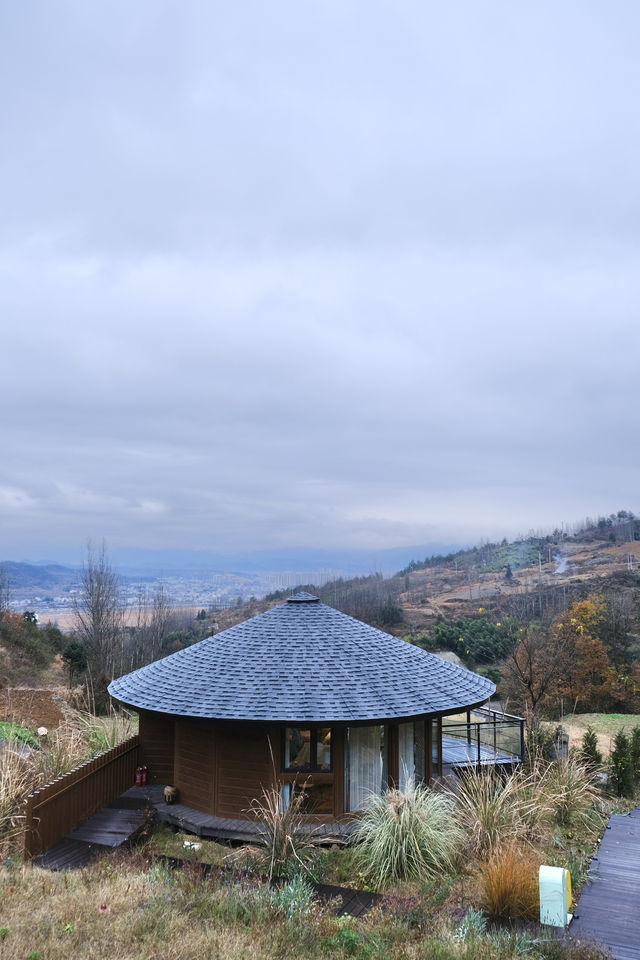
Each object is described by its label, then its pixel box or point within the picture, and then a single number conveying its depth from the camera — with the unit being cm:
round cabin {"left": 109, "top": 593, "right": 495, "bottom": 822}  1061
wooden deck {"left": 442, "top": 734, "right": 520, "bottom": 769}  1337
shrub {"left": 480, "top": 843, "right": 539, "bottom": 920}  757
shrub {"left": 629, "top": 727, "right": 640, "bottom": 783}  1341
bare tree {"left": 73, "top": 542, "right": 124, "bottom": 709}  2983
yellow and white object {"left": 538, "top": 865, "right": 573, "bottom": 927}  720
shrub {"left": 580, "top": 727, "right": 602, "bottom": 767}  1338
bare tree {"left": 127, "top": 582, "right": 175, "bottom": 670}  3306
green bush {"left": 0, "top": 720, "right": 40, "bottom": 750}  1755
